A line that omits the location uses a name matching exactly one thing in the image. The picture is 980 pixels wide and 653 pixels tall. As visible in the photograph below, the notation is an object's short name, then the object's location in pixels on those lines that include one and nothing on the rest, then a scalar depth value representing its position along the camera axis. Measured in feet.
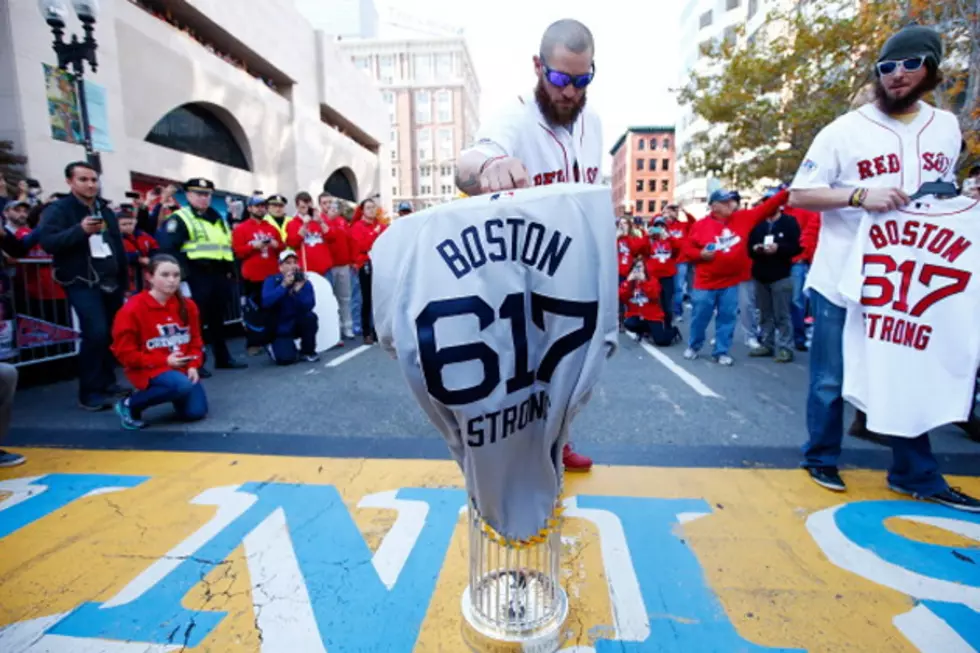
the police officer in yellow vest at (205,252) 18.17
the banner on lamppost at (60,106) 20.56
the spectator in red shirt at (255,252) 21.83
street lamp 18.33
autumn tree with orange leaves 26.17
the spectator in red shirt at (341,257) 25.07
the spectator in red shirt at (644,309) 23.49
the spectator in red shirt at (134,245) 20.54
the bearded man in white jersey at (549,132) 5.54
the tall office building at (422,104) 254.68
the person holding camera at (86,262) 14.28
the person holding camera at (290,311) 20.16
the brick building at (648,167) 258.78
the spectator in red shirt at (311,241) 23.86
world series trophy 5.39
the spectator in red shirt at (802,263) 20.86
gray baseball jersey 4.22
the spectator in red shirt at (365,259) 25.44
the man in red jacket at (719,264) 19.58
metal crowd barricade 16.35
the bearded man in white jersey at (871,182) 8.27
